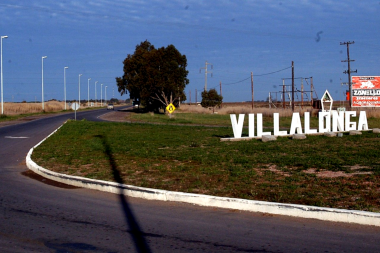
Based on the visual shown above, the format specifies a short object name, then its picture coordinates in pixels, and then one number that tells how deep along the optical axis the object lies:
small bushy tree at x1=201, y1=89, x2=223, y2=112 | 74.50
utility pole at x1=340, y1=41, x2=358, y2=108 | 55.53
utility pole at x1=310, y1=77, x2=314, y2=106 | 60.41
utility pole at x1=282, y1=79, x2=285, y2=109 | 57.16
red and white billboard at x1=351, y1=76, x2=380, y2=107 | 47.66
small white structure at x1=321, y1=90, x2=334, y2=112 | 30.87
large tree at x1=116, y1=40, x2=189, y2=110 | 55.19
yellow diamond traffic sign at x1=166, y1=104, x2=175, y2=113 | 44.25
